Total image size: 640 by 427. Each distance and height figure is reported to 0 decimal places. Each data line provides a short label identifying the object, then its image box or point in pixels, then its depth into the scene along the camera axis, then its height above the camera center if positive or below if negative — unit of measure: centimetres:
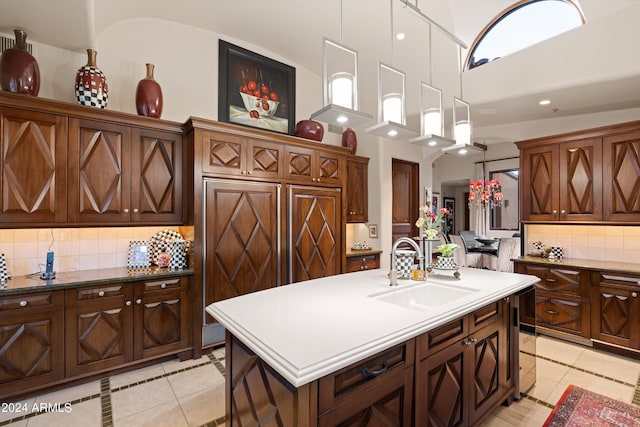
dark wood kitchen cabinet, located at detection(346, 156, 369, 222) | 464 +42
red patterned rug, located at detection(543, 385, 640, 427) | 201 -141
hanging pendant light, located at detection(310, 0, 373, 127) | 159 +64
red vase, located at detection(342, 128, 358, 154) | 464 +119
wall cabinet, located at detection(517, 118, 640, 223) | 323 +47
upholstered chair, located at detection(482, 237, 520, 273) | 590 -76
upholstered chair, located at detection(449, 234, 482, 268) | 644 -90
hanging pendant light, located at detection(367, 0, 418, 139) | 185 +65
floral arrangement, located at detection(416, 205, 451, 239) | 239 -7
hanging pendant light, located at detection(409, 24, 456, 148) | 210 +63
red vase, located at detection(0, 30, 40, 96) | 233 +116
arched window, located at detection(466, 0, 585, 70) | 327 +226
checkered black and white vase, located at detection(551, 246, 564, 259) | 379 -48
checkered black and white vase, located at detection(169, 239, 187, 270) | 300 -40
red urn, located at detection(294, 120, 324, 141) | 397 +115
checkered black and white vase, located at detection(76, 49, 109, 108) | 262 +117
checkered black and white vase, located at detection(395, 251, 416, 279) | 230 -38
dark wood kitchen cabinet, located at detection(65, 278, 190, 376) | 242 -95
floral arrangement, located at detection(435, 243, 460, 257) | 250 -29
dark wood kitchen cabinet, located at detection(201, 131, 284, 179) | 301 +64
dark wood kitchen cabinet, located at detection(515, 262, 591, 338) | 324 -96
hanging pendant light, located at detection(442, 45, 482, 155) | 236 +63
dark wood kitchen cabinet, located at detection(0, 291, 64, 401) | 216 -95
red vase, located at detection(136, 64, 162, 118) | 291 +116
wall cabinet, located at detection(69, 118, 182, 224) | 259 +40
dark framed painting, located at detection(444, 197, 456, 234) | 1047 -11
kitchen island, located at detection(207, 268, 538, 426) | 107 -61
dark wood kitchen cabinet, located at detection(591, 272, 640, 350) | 293 -97
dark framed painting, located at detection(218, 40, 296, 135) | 370 +167
